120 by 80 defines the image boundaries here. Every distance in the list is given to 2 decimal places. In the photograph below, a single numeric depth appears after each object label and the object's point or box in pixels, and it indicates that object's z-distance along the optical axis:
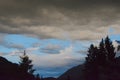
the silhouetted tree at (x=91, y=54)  104.16
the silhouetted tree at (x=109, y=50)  102.46
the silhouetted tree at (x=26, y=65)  109.67
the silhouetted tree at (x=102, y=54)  98.44
